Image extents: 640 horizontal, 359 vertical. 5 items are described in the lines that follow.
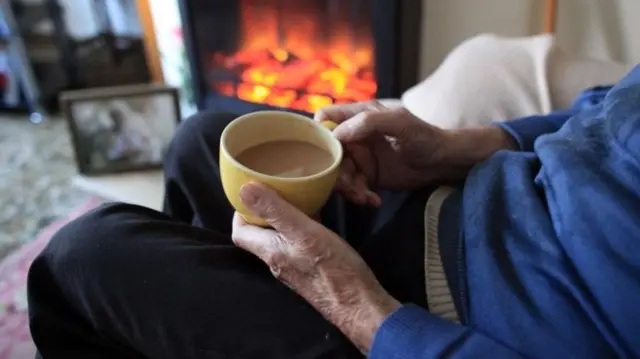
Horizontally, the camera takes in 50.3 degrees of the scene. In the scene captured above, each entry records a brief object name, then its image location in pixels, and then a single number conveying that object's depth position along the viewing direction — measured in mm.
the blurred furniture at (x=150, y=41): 1942
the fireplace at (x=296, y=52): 1530
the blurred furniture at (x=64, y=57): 1995
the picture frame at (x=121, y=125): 1676
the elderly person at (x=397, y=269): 621
